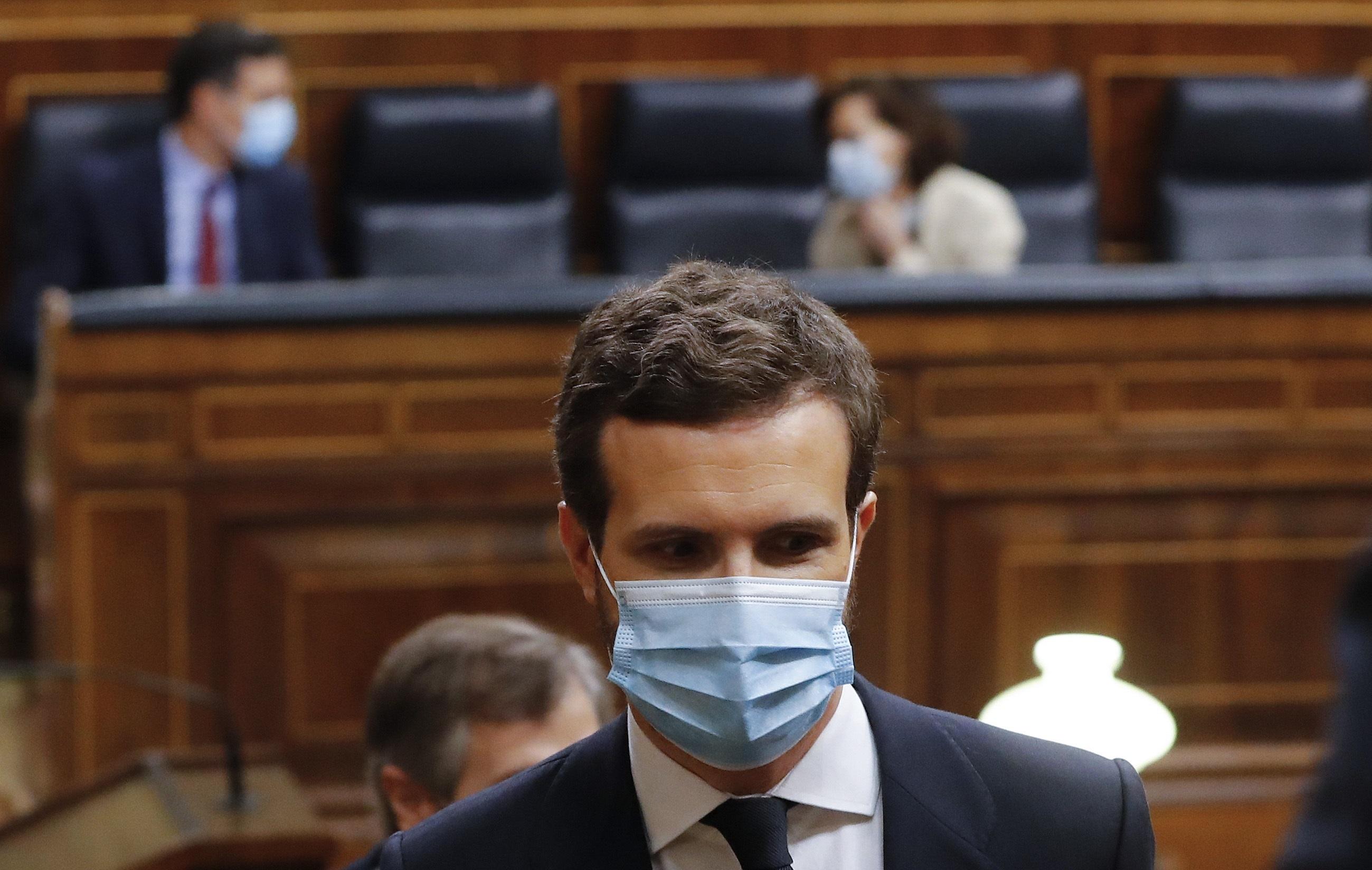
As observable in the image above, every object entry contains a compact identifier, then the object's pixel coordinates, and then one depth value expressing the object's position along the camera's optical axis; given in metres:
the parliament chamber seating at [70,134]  7.44
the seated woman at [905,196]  6.99
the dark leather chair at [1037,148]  8.15
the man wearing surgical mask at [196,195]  6.72
